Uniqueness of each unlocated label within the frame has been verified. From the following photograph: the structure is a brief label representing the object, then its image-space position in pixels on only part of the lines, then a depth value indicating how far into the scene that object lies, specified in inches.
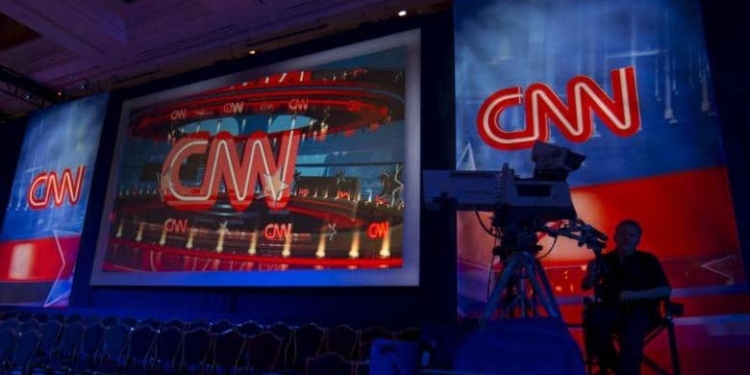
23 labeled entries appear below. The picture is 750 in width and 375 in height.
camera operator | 99.0
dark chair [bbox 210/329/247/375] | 174.7
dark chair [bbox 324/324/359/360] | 161.9
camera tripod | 92.7
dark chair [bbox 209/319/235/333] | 188.2
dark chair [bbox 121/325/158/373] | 188.4
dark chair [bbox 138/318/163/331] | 196.4
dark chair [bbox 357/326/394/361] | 159.3
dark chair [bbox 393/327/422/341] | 157.8
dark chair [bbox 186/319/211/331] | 190.0
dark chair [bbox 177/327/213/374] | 180.5
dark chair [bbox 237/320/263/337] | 183.0
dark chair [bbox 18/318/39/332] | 205.0
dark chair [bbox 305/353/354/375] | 157.5
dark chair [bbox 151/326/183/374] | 186.2
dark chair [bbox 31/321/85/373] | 189.6
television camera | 94.2
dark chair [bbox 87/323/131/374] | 189.2
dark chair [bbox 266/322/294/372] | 169.8
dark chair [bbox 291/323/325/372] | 169.2
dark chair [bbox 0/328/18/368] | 195.5
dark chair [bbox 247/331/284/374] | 169.7
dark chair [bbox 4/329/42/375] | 190.5
